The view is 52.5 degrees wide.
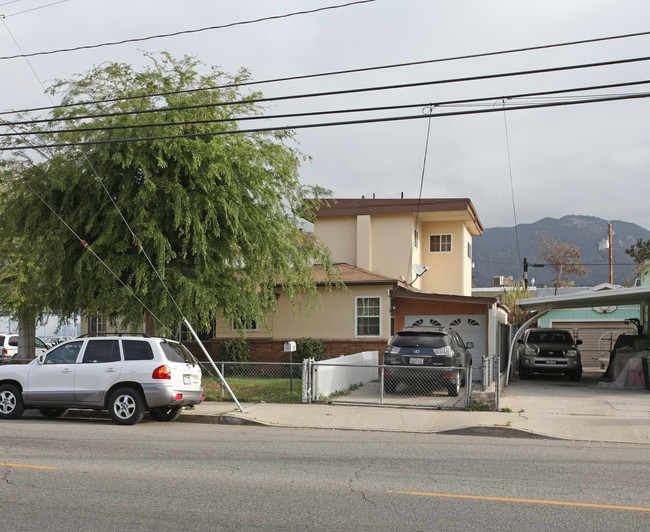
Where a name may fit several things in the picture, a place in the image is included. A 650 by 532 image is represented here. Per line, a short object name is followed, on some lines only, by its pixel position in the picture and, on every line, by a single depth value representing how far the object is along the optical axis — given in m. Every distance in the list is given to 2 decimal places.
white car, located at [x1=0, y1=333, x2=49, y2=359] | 27.50
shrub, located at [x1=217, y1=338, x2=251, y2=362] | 21.89
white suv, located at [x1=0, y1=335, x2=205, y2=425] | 12.20
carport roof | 17.92
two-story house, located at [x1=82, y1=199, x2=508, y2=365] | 21.45
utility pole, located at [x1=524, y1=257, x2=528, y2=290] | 39.28
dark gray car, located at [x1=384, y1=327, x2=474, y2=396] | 15.10
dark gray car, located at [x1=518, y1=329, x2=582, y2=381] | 21.44
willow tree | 15.61
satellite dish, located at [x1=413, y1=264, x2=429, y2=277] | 24.93
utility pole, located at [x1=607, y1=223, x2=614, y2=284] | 42.96
